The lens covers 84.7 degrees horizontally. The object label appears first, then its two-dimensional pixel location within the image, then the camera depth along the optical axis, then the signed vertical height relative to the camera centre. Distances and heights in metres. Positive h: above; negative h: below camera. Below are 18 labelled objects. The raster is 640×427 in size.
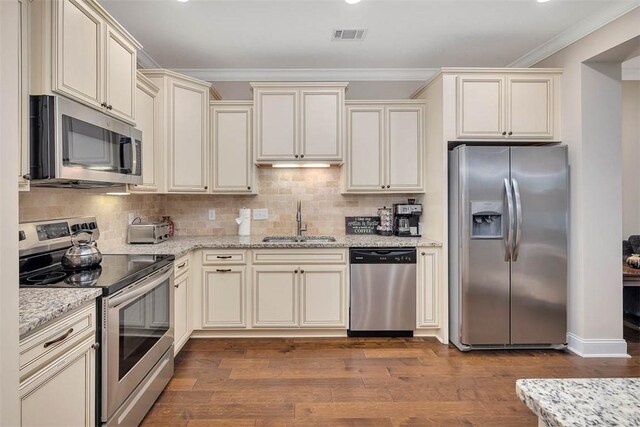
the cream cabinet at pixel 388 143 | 3.64 +0.73
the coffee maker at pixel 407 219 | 3.69 -0.06
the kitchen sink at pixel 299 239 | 3.66 -0.27
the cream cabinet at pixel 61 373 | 1.21 -0.62
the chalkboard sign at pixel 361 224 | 3.93 -0.12
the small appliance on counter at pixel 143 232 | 3.09 -0.18
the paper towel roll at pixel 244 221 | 3.79 -0.09
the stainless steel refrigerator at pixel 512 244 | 2.98 -0.26
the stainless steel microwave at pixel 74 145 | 1.61 +0.35
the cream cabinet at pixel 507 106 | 3.18 +0.98
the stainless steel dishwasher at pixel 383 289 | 3.30 -0.71
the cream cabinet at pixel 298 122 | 3.50 +0.91
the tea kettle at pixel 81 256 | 1.96 -0.25
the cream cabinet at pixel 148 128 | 2.83 +0.73
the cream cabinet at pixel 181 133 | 3.20 +0.75
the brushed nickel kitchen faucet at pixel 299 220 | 3.81 -0.08
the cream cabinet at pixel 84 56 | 1.64 +0.85
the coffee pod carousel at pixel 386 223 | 3.82 -0.10
